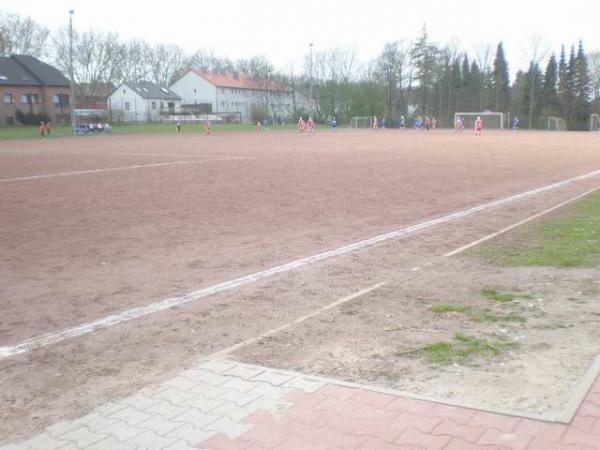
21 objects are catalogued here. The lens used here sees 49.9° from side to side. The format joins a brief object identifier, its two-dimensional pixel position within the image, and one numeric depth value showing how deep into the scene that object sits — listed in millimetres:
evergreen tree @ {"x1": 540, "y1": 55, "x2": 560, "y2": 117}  96000
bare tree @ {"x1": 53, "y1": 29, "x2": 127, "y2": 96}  101750
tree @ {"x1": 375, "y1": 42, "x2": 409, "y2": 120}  104625
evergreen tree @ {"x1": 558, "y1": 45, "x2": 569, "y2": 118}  93812
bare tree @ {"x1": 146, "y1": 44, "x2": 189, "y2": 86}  127000
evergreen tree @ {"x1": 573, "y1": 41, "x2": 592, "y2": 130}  91994
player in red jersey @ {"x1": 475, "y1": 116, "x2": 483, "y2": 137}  59406
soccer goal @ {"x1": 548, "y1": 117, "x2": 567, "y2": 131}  87812
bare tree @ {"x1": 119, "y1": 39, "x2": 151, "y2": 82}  116300
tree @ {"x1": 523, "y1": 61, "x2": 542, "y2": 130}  97125
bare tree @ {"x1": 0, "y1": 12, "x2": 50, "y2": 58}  93894
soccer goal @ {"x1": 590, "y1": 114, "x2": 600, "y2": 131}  83375
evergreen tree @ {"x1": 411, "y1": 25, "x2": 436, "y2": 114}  102625
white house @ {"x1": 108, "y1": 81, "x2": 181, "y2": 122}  107000
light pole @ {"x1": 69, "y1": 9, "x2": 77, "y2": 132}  50831
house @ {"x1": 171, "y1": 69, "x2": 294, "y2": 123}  119312
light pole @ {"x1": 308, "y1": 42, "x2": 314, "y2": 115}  103038
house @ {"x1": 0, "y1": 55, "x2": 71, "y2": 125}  81188
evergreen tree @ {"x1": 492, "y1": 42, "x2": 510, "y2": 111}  104188
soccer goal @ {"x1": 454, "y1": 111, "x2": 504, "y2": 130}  89075
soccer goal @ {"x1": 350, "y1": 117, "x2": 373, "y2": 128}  96500
